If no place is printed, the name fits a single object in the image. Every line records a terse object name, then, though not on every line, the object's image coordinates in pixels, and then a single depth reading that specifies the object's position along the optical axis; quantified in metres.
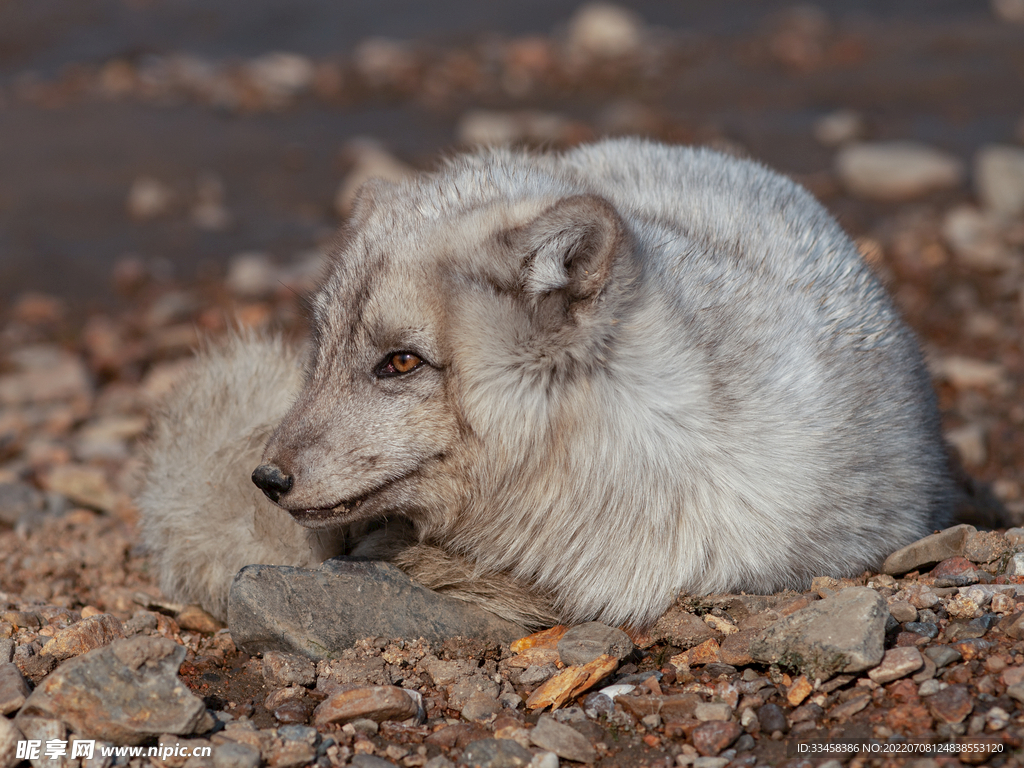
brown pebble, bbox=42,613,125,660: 6.89
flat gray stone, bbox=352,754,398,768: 5.77
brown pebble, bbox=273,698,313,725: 6.29
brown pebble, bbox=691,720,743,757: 5.82
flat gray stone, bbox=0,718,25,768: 5.76
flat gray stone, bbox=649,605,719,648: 6.85
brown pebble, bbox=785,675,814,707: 6.12
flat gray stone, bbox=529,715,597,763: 5.87
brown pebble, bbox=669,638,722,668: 6.66
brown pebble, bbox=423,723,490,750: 6.09
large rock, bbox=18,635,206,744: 5.77
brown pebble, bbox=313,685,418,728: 6.19
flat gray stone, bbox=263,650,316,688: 6.69
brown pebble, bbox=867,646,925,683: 6.04
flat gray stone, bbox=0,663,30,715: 6.07
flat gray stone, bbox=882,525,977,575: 7.58
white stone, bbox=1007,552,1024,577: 7.29
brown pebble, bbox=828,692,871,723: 5.91
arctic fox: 6.66
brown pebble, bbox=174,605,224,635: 7.96
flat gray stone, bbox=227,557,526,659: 6.92
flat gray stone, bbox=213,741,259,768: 5.66
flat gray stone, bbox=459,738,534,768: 5.80
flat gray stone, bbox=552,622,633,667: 6.75
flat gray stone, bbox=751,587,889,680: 6.11
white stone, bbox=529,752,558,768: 5.79
